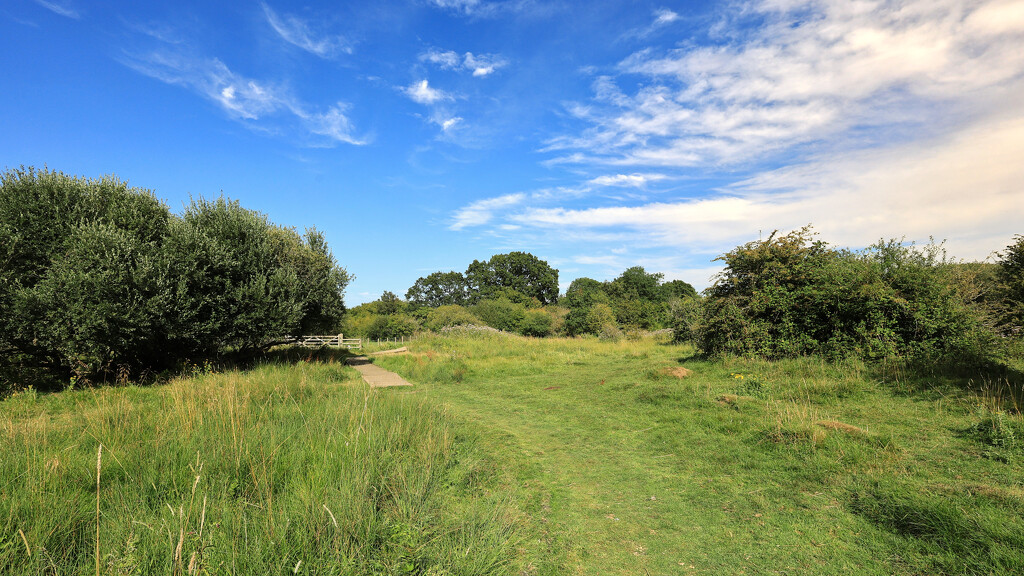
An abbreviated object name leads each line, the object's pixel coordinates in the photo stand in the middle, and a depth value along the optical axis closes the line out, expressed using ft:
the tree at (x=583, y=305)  156.63
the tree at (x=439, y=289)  285.64
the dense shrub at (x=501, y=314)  188.55
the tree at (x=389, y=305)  268.50
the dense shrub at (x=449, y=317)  171.42
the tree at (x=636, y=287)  221.87
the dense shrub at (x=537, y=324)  179.63
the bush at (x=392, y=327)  202.58
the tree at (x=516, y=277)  264.72
